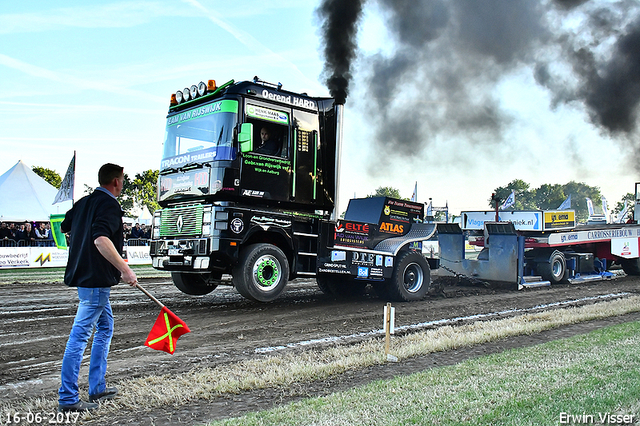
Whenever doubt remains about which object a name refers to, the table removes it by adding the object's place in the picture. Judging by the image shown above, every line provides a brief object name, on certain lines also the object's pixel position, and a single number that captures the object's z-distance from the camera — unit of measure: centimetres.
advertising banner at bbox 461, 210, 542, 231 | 1438
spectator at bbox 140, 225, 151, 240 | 2218
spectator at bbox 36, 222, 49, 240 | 1978
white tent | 2436
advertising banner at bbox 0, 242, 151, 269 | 1802
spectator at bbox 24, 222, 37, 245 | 1911
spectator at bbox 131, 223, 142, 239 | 2178
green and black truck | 834
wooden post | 553
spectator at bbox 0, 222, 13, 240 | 1894
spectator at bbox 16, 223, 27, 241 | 1932
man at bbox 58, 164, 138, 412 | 384
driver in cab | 874
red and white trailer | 1291
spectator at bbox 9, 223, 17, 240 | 1927
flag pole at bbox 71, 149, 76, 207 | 1792
